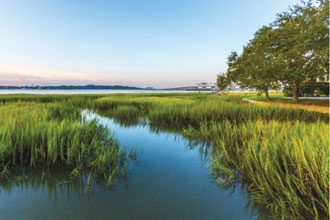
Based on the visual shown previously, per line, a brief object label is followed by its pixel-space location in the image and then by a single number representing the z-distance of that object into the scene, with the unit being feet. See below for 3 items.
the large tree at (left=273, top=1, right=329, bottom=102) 43.96
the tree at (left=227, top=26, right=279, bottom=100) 54.80
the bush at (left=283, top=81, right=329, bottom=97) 104.06
